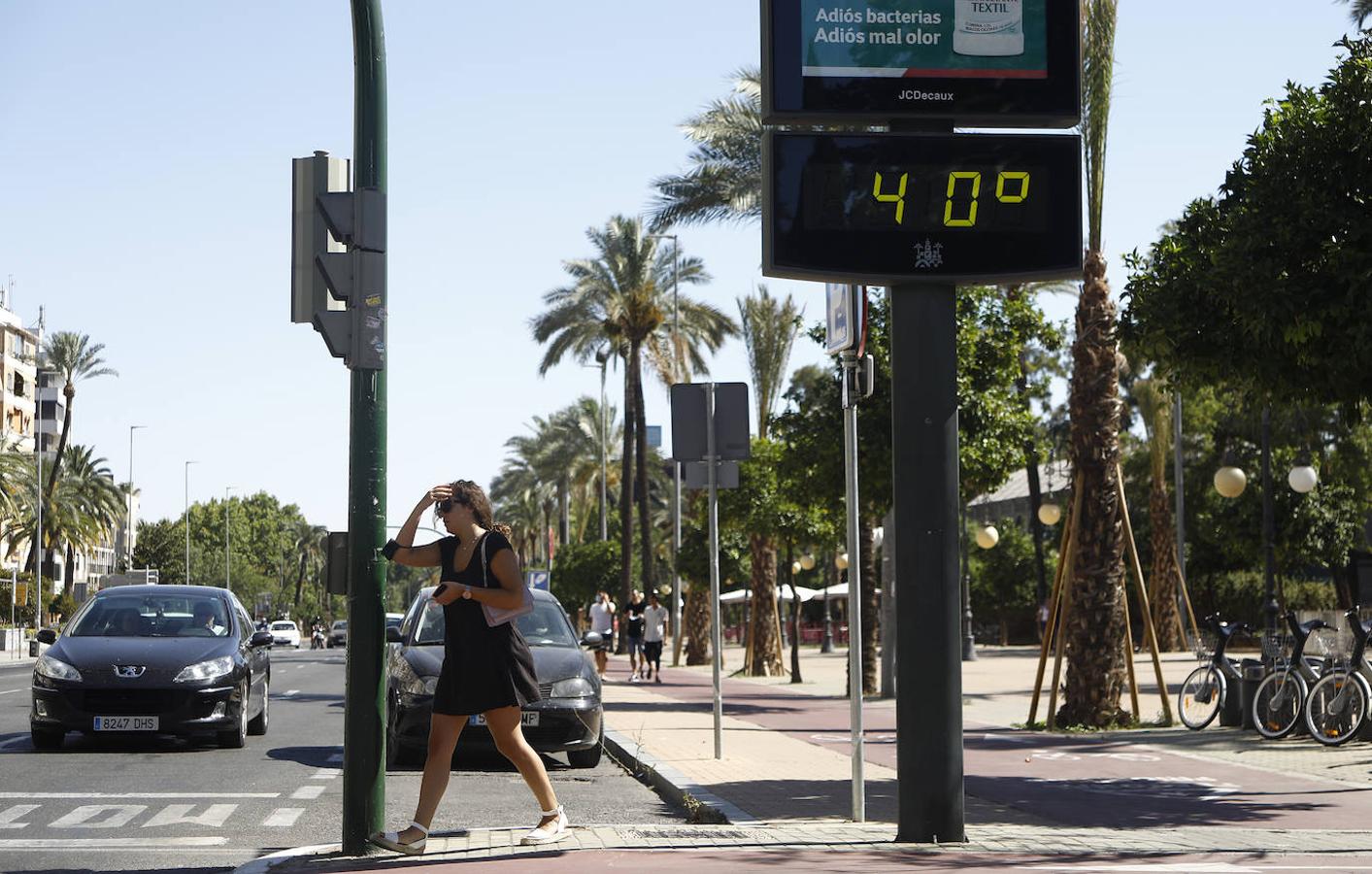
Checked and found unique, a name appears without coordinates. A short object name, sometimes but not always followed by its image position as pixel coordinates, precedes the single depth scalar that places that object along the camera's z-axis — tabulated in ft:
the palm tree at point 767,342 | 132.87
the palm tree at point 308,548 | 511.93
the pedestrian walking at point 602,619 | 112.68
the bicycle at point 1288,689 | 54.44
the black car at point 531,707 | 44.86
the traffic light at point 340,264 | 27.43
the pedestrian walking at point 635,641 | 113.91
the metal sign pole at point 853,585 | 31.50
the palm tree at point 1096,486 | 61.52
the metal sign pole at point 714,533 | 45.92
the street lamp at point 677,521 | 147.13
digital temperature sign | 26.94
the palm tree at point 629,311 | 148.05
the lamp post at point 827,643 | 203.21
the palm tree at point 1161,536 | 160.86
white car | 311.88
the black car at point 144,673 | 47.32
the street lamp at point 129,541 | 444.35
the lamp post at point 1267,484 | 108.58
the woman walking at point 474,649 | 27.43
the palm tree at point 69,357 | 250.37
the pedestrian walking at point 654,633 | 111.14
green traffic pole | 27.02
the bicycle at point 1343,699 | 51.52
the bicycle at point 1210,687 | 60.23
